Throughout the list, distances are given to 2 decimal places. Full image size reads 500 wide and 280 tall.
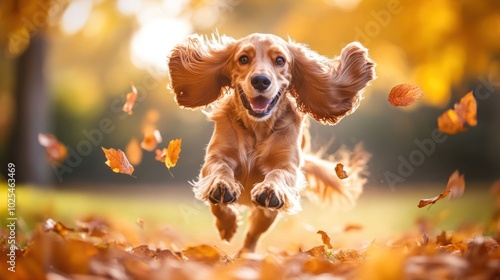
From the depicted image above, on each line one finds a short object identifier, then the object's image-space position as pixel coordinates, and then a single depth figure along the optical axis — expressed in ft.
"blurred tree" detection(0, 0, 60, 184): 20.70
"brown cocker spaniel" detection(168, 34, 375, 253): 9.93
